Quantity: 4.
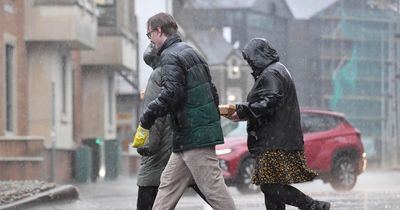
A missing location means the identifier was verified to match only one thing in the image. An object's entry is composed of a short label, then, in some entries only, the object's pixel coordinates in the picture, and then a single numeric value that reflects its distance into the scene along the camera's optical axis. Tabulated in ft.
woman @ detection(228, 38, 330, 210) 56.60
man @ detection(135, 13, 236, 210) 53.45
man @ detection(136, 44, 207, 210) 60.33
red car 121.55
